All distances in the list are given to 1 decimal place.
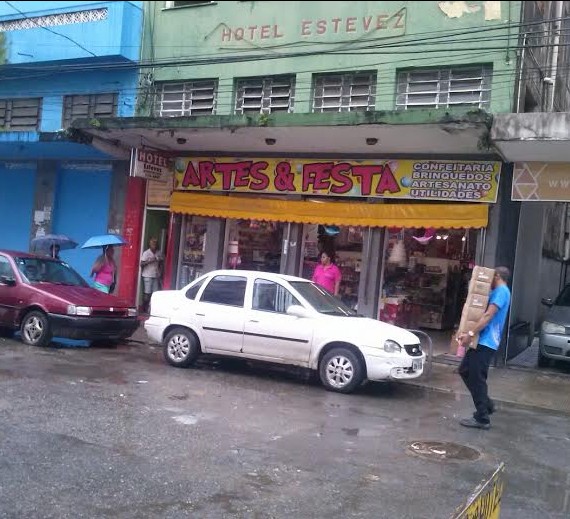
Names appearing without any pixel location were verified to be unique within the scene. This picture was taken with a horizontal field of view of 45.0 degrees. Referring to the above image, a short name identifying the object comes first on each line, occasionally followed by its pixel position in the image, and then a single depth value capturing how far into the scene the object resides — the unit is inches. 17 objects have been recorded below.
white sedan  355.6
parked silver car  474.0
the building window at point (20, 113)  701.3
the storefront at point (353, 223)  510.6
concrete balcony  631.2
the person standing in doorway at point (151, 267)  628.7
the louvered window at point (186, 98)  620.4
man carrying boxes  300.4
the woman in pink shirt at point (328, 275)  518.9
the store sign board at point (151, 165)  584.7
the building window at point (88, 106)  660.1
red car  438.0
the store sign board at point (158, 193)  632.4
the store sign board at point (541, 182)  464.1
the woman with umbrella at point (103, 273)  542.3
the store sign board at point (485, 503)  126.0
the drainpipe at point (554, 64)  623.8
